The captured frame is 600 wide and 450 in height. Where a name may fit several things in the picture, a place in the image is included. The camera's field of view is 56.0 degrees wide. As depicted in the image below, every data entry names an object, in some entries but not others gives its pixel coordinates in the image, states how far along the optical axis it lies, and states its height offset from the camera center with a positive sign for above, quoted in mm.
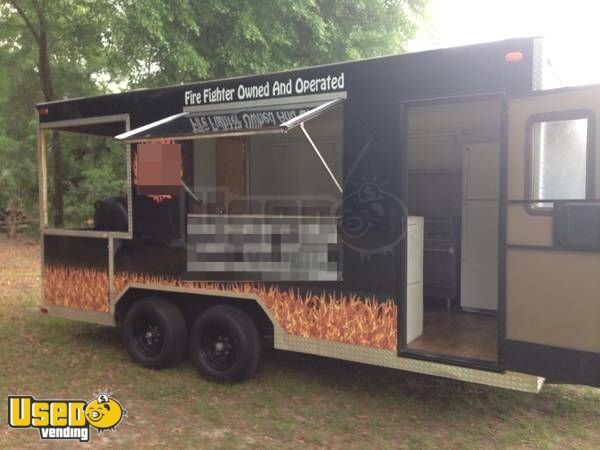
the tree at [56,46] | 13766 +4318
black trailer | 3604 -169
